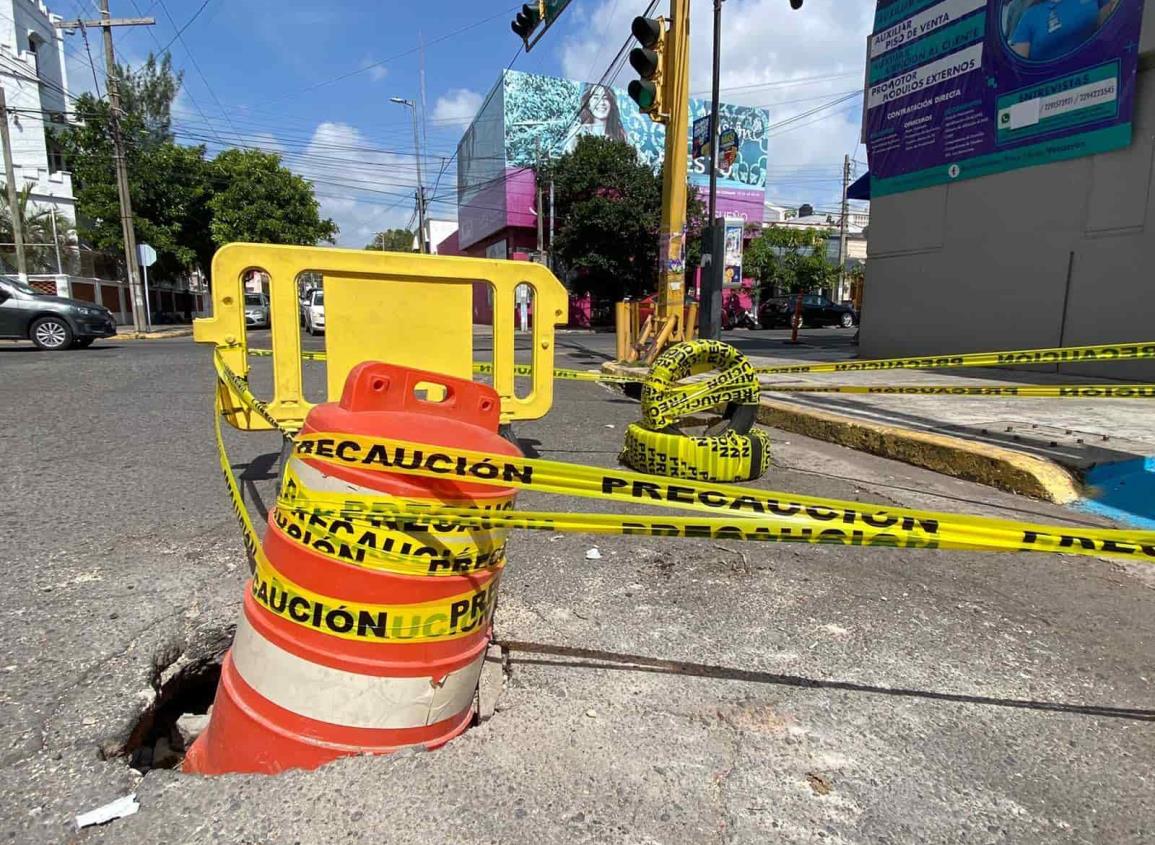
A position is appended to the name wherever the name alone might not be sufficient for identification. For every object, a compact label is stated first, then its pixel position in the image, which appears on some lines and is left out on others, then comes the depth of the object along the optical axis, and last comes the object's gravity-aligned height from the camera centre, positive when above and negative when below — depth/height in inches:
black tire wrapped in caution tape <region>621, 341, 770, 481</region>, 190.1 -30.1
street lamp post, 1485.4 +251.9
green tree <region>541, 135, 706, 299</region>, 1137.4 +179.6
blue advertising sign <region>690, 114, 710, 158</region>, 761.6 +240.7
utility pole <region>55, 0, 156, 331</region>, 826.2 +207.5
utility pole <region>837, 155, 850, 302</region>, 1518.2 +189.0
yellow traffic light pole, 374.3 +94.2
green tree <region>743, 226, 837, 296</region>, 1350.9 +116.3
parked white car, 917.2 +3.5
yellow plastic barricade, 153.5 +1.7
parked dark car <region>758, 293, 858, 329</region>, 1181.1 +14.6
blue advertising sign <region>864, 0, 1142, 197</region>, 354.9 +142.5
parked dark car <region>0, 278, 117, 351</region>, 533.0 -3.8
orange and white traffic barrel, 68.4 -31.4
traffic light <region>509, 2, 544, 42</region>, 439.2 +195.7
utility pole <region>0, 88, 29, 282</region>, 873.5 +151.6
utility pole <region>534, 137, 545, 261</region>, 1189.8 +177.3
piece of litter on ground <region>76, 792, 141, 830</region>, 64.6 -48.5
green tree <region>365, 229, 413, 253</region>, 4113.4 +496.4
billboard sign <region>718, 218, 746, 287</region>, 469.1 +47.0
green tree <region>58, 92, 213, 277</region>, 1090.7 +211.5
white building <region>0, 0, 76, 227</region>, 1062.4 +313.3
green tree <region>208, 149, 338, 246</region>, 1180.5 +209.1
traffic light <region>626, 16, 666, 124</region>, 342.0 +135.7
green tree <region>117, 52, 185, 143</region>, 1219.9 +402.0
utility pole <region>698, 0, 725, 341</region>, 415.8 +24.1
